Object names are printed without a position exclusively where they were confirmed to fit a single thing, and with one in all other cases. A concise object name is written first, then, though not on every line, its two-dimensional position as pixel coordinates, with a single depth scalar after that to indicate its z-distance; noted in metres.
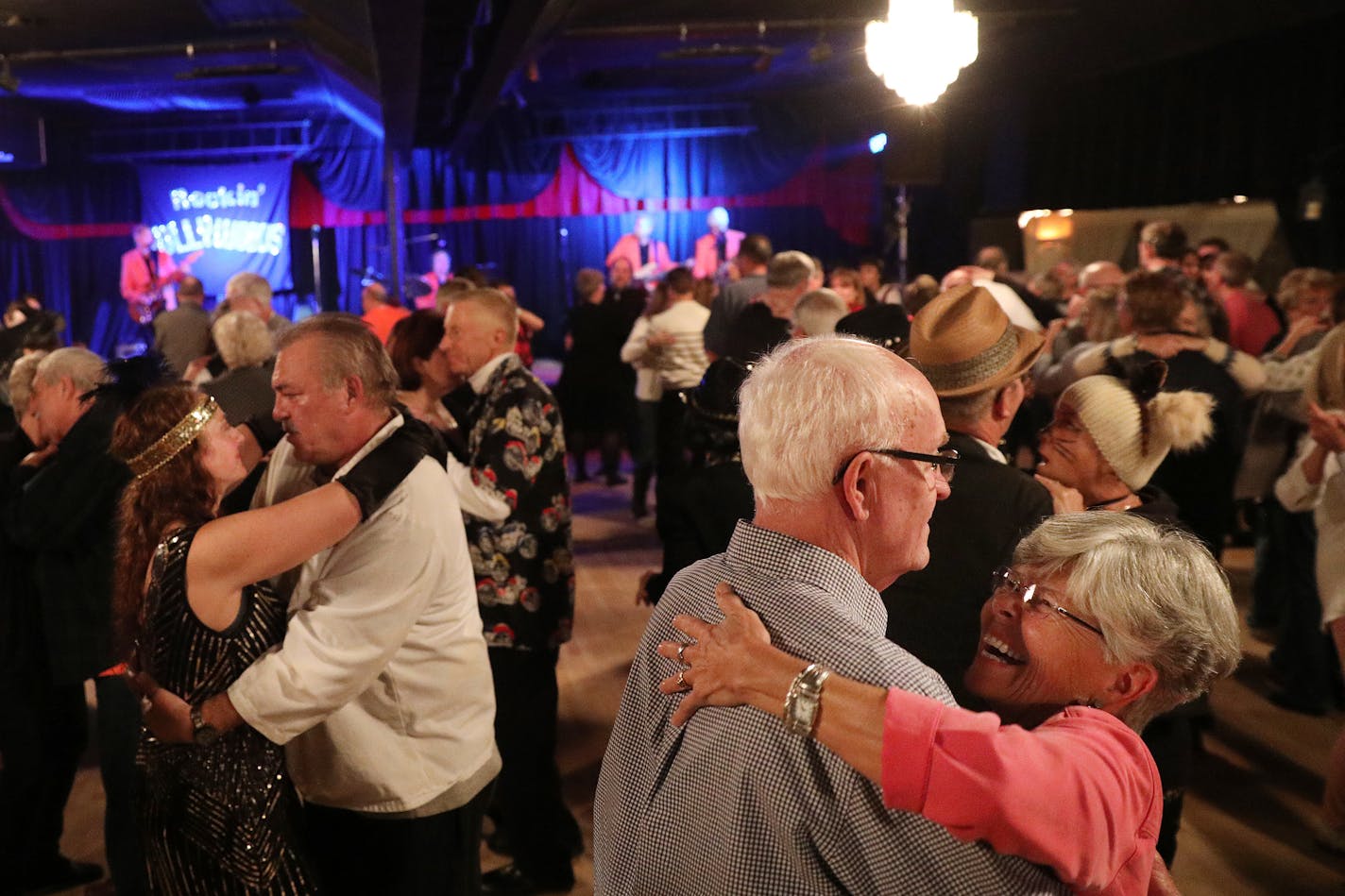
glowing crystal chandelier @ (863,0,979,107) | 3.89
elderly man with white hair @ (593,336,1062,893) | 0.99
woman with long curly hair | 1.72
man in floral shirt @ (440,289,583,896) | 2.97
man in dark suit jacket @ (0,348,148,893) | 2.73
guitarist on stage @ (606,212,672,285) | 14.02
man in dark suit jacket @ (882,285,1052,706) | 1.82
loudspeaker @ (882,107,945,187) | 9.09
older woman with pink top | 0.96
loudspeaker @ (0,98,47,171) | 12.66
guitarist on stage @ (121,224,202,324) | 12.60
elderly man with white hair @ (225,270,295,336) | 5.46
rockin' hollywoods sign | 15.23
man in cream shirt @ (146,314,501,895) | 1.86
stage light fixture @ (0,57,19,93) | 9.14
